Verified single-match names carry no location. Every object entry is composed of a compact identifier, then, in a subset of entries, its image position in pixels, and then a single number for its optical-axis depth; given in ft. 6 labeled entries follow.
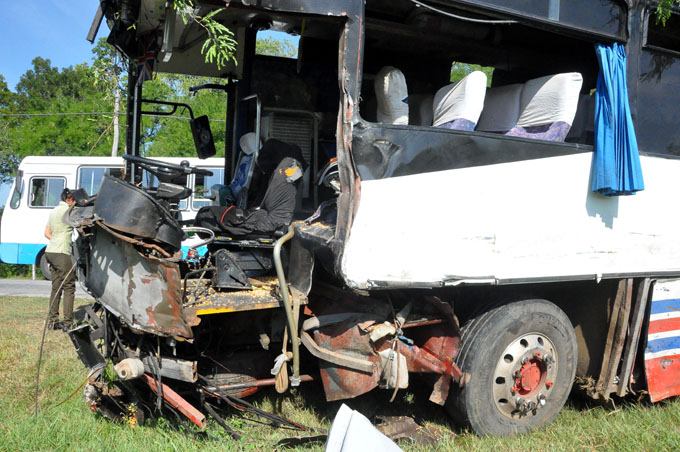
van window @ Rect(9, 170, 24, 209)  47.98
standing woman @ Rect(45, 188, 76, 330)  25.13
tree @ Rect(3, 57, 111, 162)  71.46
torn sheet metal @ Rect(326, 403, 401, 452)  8.00
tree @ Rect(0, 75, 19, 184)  80.89
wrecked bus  10.85
